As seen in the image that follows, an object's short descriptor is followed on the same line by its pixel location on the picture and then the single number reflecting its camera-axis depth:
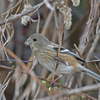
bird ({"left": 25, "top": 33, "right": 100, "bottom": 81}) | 5.17
